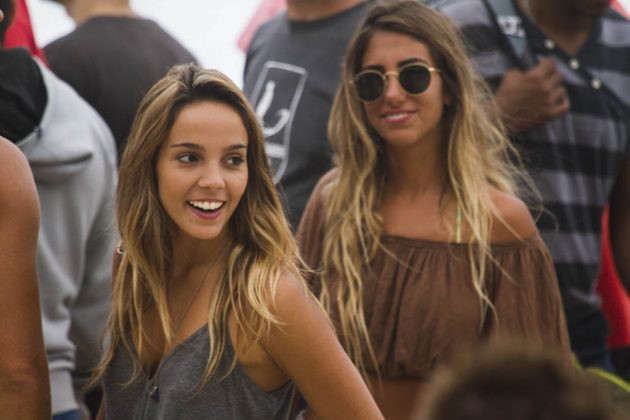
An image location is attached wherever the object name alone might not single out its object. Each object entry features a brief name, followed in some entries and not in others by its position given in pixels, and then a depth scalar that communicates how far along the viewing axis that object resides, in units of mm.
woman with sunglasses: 6523
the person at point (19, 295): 5051
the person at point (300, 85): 8391
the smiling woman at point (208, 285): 5023
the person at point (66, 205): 6645
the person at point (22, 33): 7312
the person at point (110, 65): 8453
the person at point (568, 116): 7918
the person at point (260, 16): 10562
